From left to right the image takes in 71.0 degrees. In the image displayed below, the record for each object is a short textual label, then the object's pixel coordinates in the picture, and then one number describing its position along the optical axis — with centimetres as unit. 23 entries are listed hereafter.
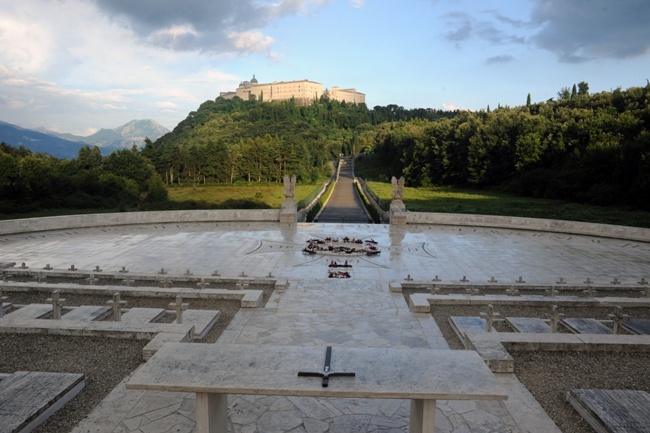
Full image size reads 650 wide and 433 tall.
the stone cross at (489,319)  766
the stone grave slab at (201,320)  764
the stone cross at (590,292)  1086
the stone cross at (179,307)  797
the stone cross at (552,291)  1053
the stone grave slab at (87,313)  847
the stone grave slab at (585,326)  811
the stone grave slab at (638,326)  819
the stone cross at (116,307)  827
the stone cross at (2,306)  860
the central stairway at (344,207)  2917
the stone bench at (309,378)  405
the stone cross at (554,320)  792
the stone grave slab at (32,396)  474
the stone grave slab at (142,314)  839
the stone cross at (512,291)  1046
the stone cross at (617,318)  795
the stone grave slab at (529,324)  810
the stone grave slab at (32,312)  830
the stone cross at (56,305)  813
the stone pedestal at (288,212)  2261
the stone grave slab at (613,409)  475
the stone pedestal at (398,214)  2259
